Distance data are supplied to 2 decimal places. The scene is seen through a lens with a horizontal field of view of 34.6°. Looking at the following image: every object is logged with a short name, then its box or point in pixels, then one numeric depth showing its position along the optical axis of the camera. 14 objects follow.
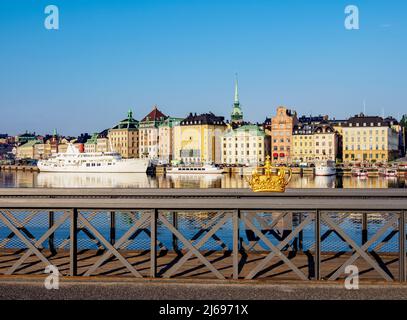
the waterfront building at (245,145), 169.25
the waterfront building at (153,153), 189.85
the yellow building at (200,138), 179.50
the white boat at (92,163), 146.75
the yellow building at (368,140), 155.00
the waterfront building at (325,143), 158.12
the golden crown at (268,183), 17.89
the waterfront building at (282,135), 165.12
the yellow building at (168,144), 197.12
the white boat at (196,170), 139.00
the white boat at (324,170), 125.01
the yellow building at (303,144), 161.38
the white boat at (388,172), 119.26
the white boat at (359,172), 120.07
